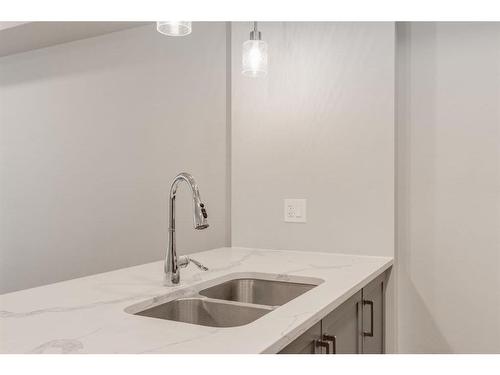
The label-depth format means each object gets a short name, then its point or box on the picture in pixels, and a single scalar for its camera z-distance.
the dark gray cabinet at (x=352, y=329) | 1.18
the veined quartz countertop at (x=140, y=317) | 0.91
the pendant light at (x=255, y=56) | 1.86
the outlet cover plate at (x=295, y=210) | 2.11
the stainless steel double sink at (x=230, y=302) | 1.31
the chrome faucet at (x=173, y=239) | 1.39
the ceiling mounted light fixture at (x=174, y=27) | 1.54
